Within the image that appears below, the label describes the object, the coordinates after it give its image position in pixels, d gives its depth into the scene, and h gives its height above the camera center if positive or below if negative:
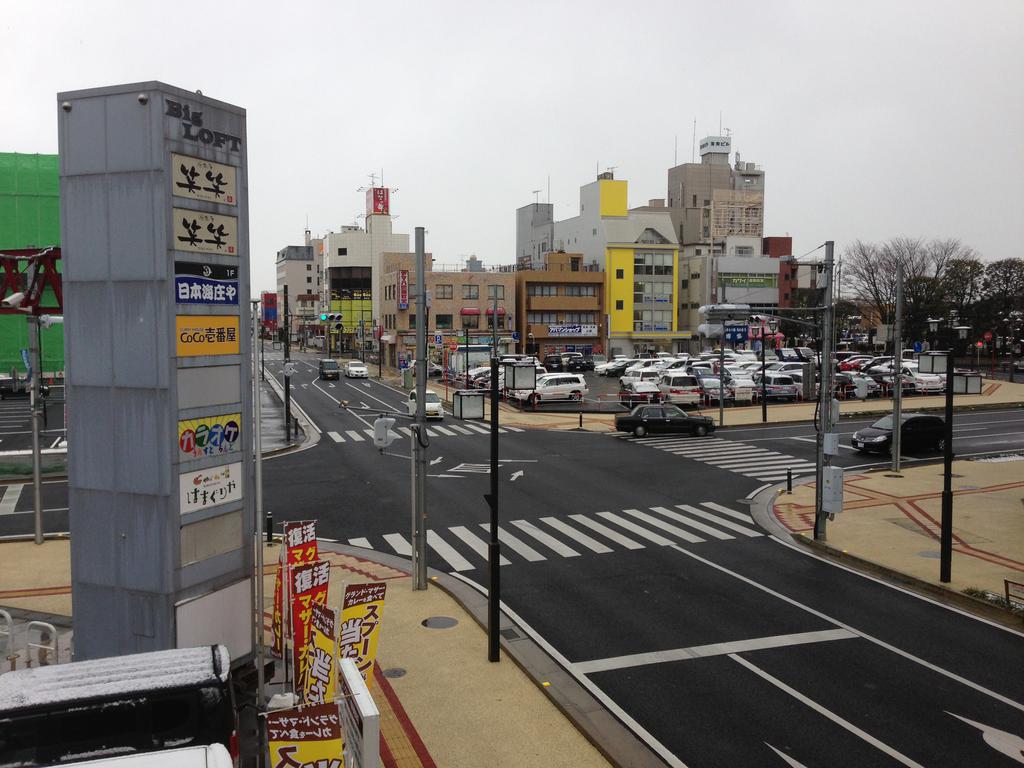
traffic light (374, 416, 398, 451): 16.78 -2.24
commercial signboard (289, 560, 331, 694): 11.72 -4.24
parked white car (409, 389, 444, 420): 47.59 -4.94
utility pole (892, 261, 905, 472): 30.48 -2.36
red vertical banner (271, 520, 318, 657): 12.73 -3.69
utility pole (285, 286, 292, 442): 38.88 -4.51
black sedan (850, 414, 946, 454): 35.12 -4.85
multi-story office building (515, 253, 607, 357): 92.19 +2.65
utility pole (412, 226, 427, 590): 16.12 -2.69
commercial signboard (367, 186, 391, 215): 128.62 +21.58
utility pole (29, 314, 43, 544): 20.22 -2.90
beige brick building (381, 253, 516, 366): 89.25 +2.32
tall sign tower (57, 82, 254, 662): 10.88 -0.43
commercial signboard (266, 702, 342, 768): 7.77 -4.09
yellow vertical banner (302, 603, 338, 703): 10.34 -4.47
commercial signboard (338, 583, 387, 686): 10.95 -4.21
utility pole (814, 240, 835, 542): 21.09 -2.06
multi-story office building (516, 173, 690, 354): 97.00 +8.12
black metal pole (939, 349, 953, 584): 17.23 -4.23
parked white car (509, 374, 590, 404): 53.53 -4.17
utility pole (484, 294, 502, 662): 12.94 -4.16
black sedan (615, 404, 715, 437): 40.78 -4.85
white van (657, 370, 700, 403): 50.31 -3.82
